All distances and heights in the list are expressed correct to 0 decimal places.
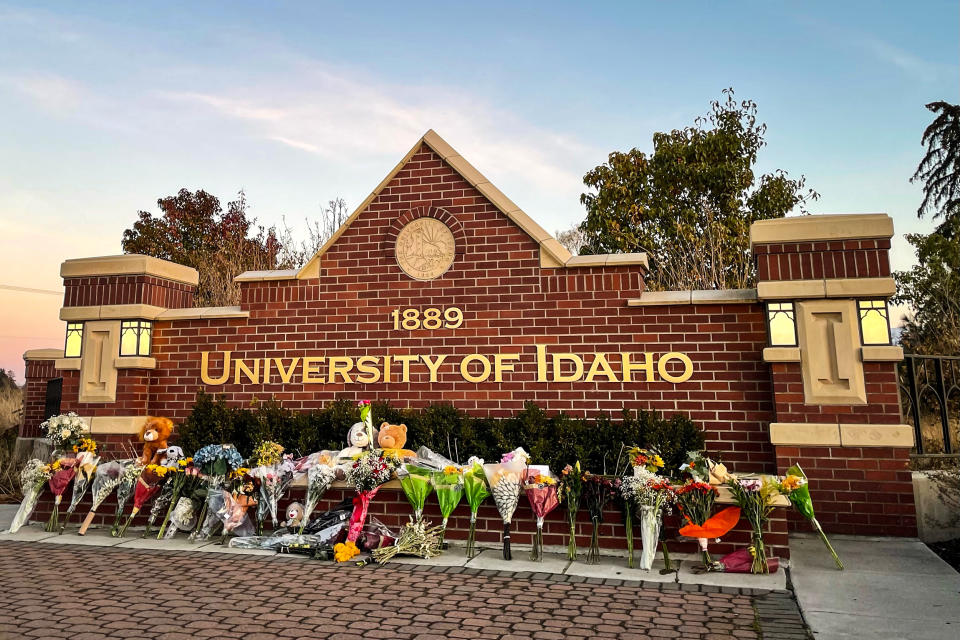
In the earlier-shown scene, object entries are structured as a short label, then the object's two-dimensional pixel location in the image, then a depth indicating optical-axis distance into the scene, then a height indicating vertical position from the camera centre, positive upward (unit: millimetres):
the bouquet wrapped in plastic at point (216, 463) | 6957 -454
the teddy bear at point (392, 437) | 7078 -217
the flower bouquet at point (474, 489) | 6203 -664
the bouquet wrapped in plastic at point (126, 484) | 7223 -681
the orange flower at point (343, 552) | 5988 -1171
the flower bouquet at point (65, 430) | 7902 -117
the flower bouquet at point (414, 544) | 5953 -1132
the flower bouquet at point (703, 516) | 5508 -840
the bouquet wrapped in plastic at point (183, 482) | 7035 -646
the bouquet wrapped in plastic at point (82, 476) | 7492 -611
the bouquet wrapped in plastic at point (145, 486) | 7156 -701
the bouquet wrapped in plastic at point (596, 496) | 6020 -725
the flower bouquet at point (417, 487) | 6383 -663
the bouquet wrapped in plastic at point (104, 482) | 7312 -661
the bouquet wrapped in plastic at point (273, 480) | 6750 -614
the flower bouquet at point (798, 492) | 5524 -650
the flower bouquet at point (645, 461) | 5875 -413
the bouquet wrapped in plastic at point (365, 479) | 6375 -585
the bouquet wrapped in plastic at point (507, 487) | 6082 -637
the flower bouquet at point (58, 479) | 7473 -638
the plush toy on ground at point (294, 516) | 6805 -979
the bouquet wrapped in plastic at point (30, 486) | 7477 -713
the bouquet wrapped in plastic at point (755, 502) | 5496 -732
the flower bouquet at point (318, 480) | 6555 -598
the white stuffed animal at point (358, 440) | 7096 -244
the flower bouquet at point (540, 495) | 6012 -707
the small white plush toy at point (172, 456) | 7207 -392
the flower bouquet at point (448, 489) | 6297 -673
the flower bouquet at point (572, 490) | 6070 -671
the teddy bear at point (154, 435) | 7859 -188
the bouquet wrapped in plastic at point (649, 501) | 5648 -728
